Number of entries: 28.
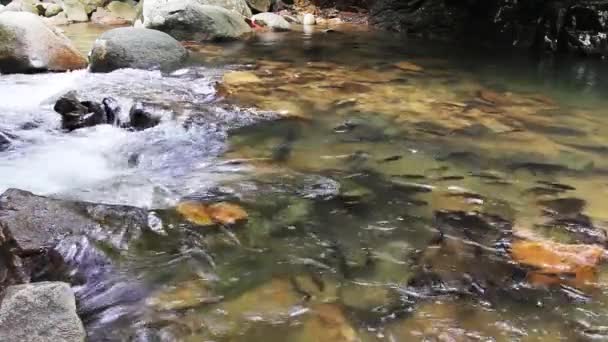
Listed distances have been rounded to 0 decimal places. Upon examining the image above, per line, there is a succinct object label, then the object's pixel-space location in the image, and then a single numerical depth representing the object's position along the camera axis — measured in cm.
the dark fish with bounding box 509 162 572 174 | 409
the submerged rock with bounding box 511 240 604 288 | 269
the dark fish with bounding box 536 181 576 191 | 376
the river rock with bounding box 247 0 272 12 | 1541
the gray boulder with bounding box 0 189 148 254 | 267
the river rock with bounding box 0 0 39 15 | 1392
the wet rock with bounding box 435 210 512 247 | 308
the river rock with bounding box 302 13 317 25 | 1471
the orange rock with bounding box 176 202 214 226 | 319
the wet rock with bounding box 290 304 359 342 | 226
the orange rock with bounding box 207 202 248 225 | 322
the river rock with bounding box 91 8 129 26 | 1397
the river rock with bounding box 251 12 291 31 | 1325
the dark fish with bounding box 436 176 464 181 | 387
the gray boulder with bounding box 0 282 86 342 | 194
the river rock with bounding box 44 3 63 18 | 1443
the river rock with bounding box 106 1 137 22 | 1485
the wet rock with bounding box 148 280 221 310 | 243
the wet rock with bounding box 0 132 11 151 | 454
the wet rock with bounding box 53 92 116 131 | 517
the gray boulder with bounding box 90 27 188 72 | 762
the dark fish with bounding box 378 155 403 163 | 422
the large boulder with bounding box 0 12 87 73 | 728
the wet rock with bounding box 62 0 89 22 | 1441
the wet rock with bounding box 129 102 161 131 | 520
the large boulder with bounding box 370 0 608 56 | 1072
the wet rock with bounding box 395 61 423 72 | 817
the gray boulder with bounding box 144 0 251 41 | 1082
